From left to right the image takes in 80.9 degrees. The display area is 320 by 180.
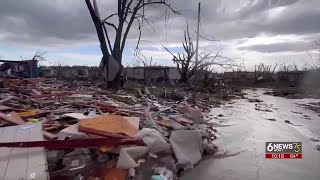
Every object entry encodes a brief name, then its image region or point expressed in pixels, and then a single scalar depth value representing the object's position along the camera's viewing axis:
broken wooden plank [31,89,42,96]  6.00
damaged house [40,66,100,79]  17.28
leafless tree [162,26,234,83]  17.94
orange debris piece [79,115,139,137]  3.08
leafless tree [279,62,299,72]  26.88
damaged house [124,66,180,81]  20.87
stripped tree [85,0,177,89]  9.40
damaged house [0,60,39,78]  10.95
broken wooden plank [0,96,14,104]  4.66
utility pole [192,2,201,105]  8.09
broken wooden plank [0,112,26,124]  3.54
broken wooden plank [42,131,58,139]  3.06
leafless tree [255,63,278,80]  25.71
